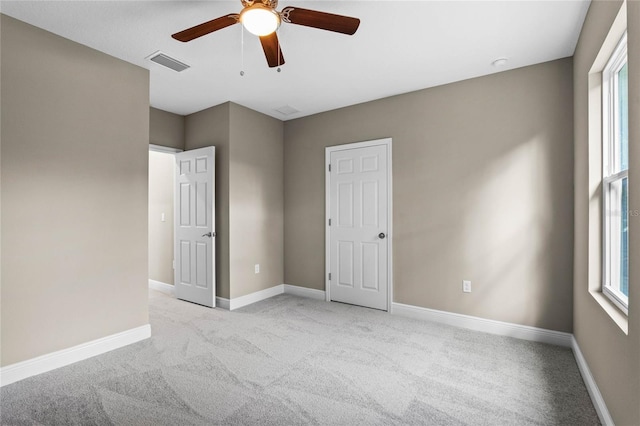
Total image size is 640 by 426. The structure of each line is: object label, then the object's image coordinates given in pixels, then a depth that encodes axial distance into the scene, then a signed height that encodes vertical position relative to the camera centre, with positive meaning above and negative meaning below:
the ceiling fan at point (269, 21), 1.65 +1.06
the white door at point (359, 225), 3.88 -0.15
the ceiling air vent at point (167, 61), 2.83 +1.40
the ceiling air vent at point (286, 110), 4.20 +1.40
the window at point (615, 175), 1.86 +0.23
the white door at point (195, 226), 3.99 -0.16
